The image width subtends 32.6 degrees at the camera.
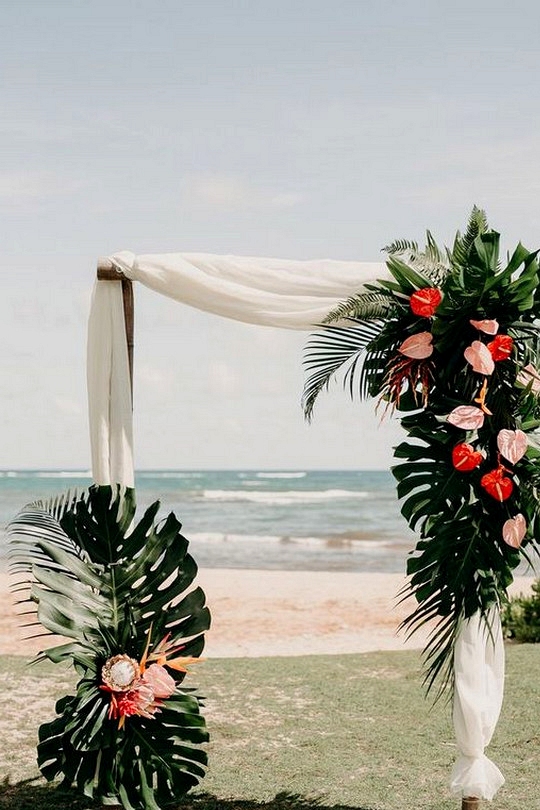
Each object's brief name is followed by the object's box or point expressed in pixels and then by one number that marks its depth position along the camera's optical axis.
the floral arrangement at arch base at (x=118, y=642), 3.40
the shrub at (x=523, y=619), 6.96
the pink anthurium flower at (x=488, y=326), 3.28
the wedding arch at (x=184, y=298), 3.81
